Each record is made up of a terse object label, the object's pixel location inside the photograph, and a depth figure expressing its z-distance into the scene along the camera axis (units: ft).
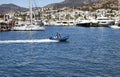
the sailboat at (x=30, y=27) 276.53
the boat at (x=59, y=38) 156.70
